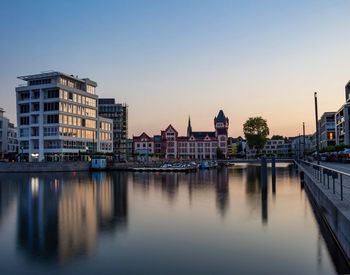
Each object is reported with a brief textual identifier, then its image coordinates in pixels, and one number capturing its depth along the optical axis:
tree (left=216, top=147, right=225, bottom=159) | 187.38
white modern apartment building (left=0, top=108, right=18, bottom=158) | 143.00
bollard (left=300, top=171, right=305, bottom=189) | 55.12
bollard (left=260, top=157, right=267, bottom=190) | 45.19
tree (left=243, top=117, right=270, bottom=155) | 154.62
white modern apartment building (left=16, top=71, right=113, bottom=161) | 106.69
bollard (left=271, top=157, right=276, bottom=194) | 49.35
